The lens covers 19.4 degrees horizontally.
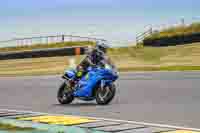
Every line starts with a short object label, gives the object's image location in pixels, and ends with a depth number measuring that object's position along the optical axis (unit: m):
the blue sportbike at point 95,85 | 14.33
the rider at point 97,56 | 14.41
